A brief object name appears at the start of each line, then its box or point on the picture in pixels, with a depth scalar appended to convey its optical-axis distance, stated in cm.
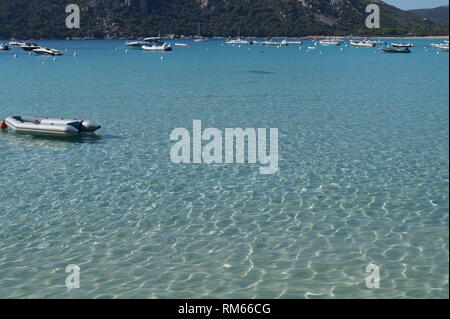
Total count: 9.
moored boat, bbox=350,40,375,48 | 17802
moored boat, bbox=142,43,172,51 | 15562
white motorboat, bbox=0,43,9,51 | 15738
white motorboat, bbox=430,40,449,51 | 14908
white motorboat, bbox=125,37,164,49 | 17822
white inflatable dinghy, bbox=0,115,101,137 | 3064
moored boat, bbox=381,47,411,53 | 13662
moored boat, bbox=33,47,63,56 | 12850
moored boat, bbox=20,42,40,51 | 14256
